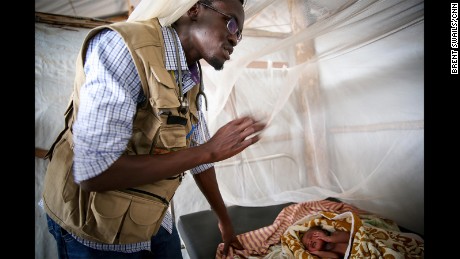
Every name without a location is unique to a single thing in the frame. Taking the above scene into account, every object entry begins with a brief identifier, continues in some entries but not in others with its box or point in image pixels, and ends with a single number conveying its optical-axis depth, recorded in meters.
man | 0.63
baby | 1.47
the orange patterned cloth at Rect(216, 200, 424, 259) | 1.32
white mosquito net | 1.21
